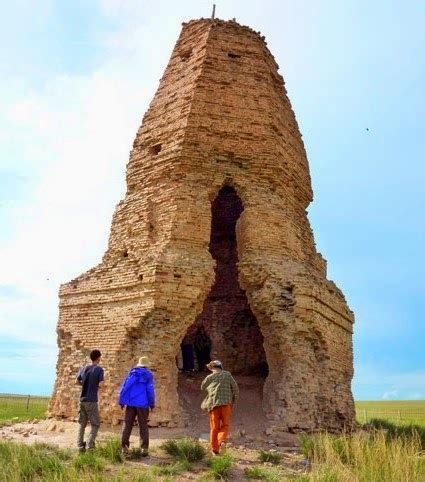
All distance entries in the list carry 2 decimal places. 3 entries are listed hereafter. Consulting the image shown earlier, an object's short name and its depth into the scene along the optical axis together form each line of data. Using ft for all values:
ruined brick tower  36.32
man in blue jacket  26.63
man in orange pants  27.12
